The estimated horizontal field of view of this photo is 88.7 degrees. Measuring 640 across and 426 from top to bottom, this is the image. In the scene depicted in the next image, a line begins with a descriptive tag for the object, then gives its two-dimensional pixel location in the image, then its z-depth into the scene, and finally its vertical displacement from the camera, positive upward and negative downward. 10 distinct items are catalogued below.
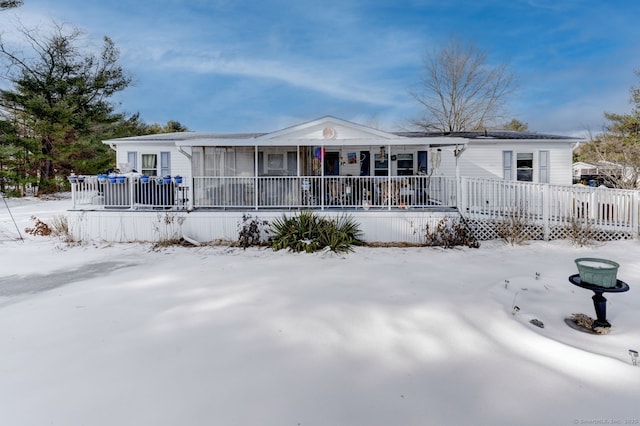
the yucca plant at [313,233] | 8.37 -0.73
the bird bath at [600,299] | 3.92 -1.20
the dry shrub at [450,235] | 8.79 -0.85
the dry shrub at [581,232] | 8.59 -0.79
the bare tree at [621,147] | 14.02 +3.47
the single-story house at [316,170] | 9.78 +1.41
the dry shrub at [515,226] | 8.80 -0.63
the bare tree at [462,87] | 26.50 +9.72
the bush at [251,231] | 8.96 -0.68
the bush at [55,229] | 9.70 -0.63
